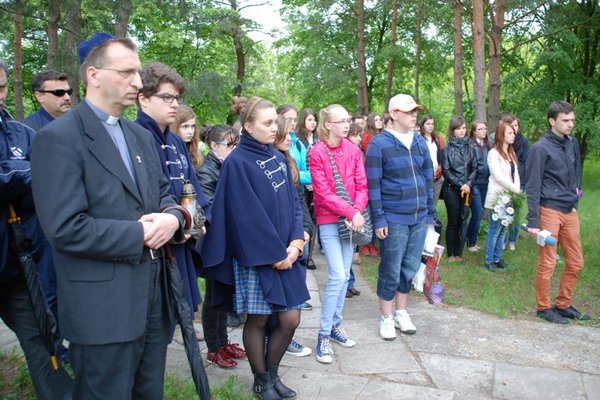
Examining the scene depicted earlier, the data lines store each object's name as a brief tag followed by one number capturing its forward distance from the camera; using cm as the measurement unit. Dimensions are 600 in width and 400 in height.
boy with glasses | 301
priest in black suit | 210
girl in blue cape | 335
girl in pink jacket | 431
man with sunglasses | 419
